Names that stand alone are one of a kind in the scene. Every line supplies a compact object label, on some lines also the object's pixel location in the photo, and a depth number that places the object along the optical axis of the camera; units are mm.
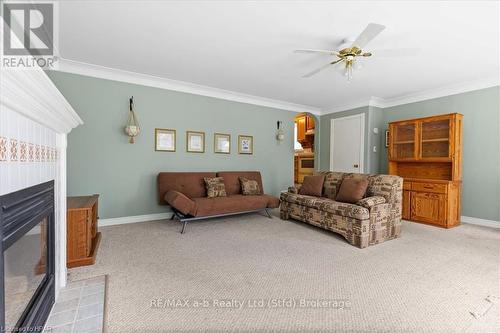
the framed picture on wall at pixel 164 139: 4293
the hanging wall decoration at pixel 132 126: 3930
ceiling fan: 2141
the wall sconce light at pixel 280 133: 5660
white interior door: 5488
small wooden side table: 2359
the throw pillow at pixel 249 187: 4532
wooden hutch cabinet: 4039
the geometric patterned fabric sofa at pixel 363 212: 3085
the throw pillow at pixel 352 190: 3480
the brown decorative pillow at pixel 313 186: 4191
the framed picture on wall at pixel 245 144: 5211
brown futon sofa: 3555
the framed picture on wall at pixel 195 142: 4594
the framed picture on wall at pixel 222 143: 4910
